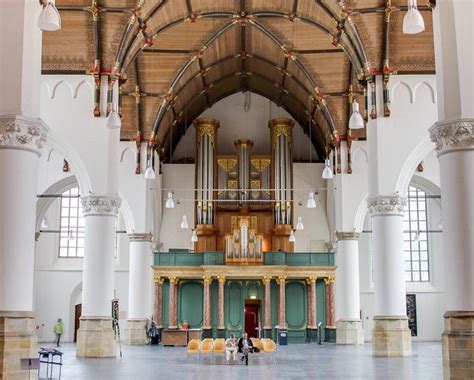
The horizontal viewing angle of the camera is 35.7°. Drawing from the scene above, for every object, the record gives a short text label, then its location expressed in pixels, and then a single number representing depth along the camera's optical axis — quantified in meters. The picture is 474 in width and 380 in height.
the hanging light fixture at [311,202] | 32.41
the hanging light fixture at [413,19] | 14.94
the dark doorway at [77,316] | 40.66
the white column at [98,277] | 24.66
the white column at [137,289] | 35.72
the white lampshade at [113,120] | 21.70
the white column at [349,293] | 35.47
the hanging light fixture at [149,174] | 27.50
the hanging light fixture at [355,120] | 21.25
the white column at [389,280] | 24.86
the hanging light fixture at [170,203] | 32.38
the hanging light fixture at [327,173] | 29.13
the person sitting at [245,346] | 22.62
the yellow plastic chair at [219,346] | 24.37
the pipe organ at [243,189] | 40.34
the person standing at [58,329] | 38.59
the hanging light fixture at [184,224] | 36.44
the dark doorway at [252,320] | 41.06
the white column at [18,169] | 14.45
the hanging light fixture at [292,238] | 38.53
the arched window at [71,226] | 41.31
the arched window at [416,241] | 42.16
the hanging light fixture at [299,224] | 37.77
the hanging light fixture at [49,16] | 13.80
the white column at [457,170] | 14.77
